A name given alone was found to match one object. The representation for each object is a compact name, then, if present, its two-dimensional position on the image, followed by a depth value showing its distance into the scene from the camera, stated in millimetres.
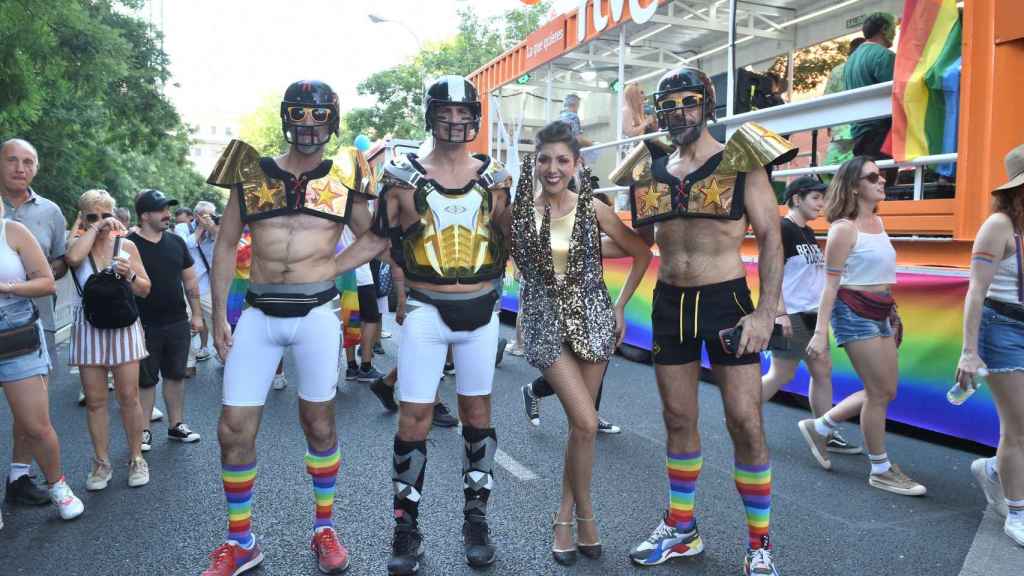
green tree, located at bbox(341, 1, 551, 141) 38656
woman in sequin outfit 3459
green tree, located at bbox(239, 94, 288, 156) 68812
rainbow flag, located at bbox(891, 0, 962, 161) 5746
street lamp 25650
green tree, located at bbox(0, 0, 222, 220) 8492
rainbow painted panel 5223
